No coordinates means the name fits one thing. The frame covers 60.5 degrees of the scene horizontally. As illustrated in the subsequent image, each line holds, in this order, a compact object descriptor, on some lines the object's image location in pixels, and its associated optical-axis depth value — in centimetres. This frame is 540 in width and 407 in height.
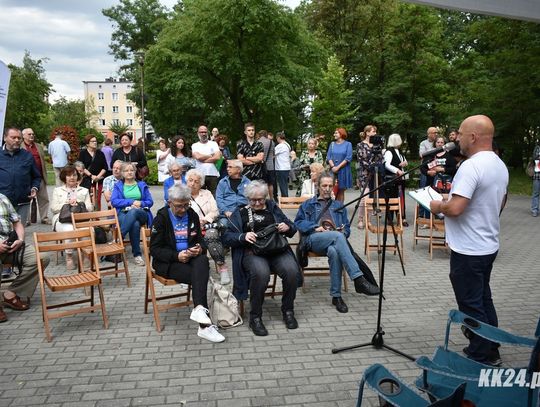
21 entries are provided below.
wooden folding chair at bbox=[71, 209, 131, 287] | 595
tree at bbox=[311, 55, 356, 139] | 2205
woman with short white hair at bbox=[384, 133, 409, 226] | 918
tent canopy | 435
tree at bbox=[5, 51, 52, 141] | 3962
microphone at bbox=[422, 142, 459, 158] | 340
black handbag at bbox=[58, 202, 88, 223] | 666
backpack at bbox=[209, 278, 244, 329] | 464
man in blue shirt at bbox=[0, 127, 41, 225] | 656
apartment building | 9881
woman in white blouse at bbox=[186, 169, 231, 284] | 600
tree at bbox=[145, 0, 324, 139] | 1930
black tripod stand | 409
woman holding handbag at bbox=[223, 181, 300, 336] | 462
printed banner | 568
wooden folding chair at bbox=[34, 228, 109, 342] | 448
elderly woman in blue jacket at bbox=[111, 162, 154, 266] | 686
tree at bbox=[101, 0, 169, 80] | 3906
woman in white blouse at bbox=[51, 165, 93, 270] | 678
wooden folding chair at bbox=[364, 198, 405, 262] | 696
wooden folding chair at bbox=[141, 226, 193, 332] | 464
